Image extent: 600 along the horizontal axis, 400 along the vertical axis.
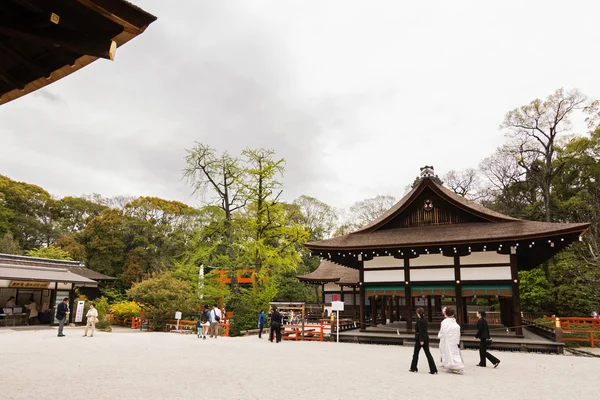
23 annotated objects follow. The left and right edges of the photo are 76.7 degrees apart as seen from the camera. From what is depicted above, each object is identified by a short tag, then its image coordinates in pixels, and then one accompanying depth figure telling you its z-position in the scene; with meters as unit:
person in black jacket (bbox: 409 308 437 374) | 9.70
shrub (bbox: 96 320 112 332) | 23.33
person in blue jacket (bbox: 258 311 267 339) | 19.59
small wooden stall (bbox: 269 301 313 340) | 19.38
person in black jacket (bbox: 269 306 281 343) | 17.55
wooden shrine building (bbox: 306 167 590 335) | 16.09
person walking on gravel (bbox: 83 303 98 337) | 18.28
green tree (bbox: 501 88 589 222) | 33.81
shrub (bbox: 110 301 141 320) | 27.73
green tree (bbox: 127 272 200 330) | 24.14
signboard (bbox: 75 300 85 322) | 25.28
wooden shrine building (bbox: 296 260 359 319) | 30.88
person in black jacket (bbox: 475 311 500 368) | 10.90
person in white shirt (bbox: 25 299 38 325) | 24.72
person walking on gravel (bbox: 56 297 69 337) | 17.81
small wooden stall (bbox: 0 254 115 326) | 22.77
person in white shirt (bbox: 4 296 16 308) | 23.84
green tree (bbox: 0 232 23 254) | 36.72
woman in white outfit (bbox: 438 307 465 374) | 9.78
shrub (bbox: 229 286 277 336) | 22.10
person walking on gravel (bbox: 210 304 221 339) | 19.39
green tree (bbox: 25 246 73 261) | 34.22
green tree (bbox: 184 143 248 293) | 24.68
